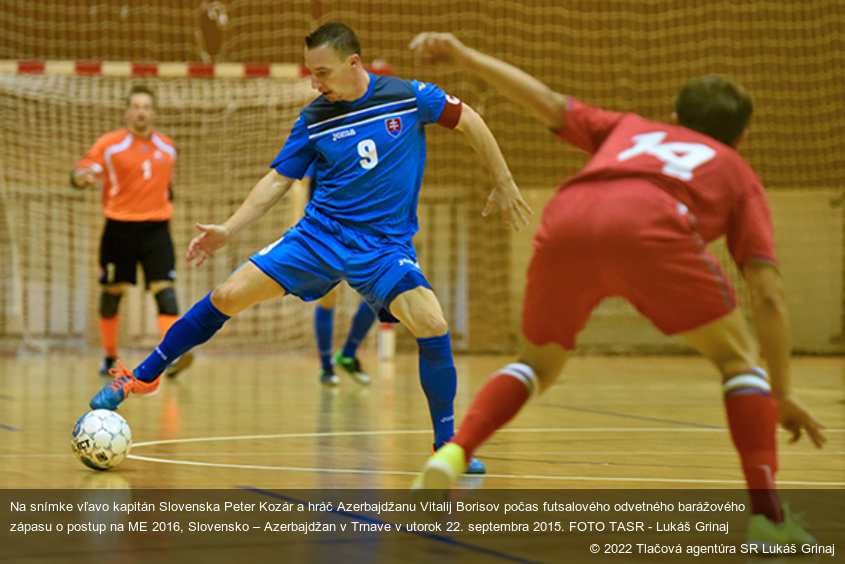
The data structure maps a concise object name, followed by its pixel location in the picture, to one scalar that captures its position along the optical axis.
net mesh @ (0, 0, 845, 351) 25.51
